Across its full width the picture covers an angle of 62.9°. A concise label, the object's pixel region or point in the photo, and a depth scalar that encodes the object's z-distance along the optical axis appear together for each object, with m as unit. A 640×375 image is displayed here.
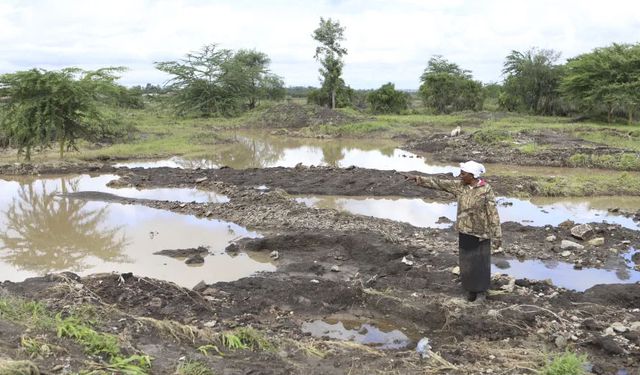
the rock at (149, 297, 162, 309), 5.87
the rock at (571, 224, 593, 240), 8.96
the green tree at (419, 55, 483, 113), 40.41
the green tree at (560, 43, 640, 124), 27.94
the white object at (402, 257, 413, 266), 7.30
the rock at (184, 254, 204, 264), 8.20
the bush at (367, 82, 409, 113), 42.84
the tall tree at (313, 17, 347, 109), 41.44
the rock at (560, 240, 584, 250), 8.37
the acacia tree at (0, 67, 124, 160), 17.23
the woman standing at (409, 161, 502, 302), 5.78
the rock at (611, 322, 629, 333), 5.02
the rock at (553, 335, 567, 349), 4.88
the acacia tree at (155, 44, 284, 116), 41.09
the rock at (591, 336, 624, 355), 4.68
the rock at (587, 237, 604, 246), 8.61
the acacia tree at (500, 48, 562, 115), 36.34
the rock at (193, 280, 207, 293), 6.47
